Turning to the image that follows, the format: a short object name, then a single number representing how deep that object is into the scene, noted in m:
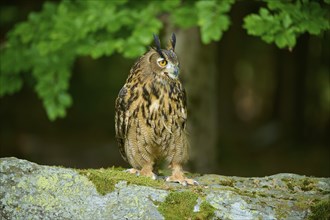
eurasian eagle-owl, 9.94
